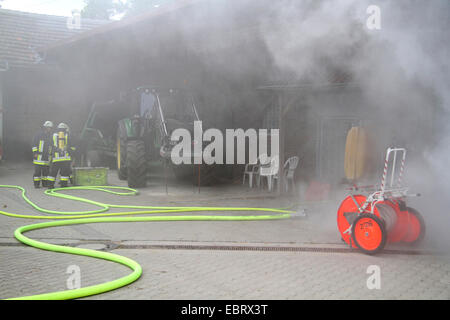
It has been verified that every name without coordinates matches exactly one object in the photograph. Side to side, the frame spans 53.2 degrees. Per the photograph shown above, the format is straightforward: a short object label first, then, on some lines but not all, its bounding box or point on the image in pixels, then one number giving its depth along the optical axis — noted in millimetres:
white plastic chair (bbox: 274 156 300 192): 10470
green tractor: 10164
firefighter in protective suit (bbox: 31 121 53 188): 10320
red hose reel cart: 4898
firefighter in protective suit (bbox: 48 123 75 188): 10336
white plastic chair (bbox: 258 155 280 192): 10391
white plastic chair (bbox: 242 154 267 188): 11047
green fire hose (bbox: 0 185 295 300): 3754
